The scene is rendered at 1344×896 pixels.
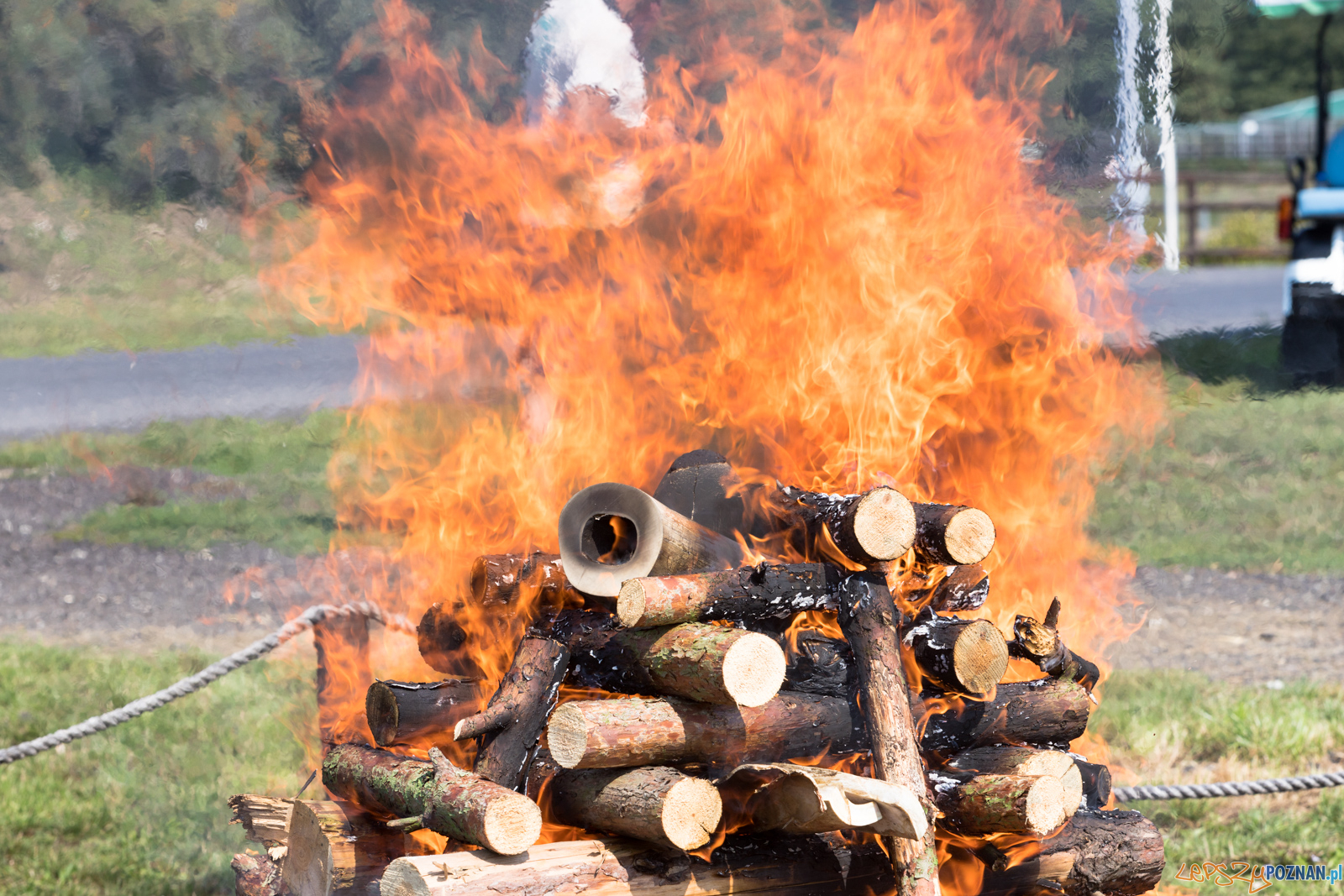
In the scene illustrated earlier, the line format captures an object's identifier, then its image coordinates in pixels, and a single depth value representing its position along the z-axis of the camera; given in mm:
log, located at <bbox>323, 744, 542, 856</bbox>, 4762
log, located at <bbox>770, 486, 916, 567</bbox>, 5508
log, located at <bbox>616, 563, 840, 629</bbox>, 5234
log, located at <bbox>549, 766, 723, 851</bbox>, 4820
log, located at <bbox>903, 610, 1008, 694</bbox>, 5648
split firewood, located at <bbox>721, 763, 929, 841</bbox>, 4645
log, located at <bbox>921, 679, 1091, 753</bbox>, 5820
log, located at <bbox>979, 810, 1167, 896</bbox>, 5648
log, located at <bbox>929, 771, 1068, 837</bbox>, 5156
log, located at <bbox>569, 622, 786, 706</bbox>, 4965
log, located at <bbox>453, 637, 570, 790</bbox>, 5414
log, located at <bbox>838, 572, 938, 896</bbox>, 4965
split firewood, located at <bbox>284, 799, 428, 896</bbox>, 5305
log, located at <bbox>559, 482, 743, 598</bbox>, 5863
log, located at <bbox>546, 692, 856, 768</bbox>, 4984
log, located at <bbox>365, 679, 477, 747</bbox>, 5703
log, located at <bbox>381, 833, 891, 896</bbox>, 4656
